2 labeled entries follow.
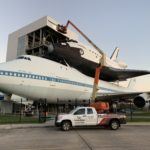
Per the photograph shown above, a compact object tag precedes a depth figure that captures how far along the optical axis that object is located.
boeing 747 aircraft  15.35
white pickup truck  10.46
